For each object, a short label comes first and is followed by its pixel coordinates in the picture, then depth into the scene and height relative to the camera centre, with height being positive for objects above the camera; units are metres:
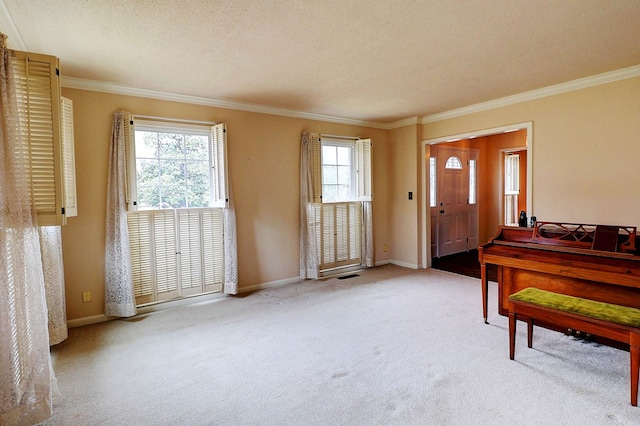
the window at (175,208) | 3.78 -0.11
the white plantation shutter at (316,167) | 5.02 +0.41
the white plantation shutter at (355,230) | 5.55 -0.60
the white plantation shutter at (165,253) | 3.88 -0.62
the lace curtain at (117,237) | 3.57 -0.38
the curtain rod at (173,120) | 3.73 +0.91
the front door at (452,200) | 6.52 -0.18
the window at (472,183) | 6.93 +0.15
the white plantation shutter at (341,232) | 5.39 -0.60
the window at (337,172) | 5.30 +0.36
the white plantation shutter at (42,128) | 2.01 +0.45
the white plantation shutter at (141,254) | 3.73 -0.60
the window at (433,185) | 6.35 +0.12
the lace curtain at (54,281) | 2.85 -0.69
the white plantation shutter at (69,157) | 3.02 +0.41
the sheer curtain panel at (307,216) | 4.95 -0.30
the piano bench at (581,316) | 2.05 -0.86
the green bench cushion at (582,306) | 2.17 -0.83
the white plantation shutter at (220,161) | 4.14 +0.45
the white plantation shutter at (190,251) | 4.04 -0.63
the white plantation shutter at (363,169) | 5.45 +0.39
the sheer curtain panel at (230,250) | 4.27 -0.66
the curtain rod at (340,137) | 5.15 +0.89
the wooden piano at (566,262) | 2.51 -0.59
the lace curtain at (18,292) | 1.74 -0.48
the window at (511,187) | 6.93 +0.05
